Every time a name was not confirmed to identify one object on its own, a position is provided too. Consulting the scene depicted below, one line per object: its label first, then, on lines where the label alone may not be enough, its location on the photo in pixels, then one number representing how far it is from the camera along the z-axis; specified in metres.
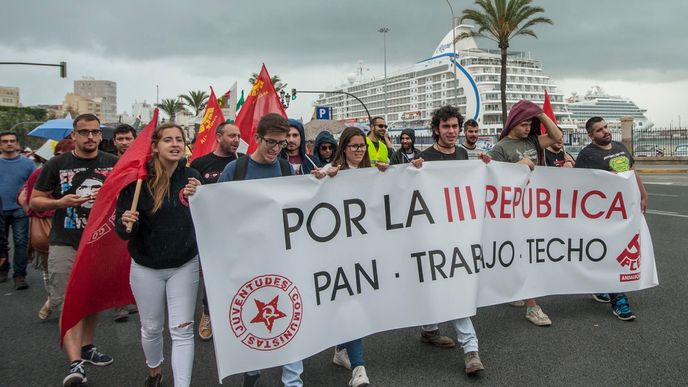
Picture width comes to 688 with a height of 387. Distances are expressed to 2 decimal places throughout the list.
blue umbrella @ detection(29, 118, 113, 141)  8.83
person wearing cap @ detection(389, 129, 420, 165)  6.95
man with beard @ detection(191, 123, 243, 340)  4.86
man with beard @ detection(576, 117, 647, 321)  4.86
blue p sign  26.81
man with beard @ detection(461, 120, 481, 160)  7.13
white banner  3.12
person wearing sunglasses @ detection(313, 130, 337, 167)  6.00
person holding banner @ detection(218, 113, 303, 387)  3.15
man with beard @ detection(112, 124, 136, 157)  4.91
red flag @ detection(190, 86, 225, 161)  6.95
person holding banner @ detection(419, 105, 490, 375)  4.06
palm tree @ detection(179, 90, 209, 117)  59.58
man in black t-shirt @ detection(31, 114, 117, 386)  3.78
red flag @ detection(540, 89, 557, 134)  6.30
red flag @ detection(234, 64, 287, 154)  6.20
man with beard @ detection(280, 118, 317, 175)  5.41
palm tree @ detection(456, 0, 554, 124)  27.59
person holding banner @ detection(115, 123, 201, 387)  3.05
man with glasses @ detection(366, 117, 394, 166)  7.06
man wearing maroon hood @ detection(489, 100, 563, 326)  4.41
